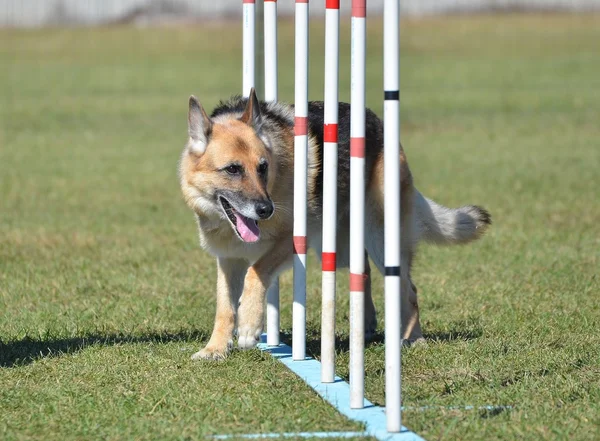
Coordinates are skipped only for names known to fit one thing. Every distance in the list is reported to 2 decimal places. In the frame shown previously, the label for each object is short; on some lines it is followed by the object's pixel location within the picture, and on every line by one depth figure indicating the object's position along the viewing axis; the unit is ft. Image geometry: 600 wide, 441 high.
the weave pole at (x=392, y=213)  30.99
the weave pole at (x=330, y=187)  37.52
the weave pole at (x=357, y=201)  33.58
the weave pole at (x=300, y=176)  40.04
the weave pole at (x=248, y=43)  45.42
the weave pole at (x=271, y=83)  44.11
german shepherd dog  42.63
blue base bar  32.01
